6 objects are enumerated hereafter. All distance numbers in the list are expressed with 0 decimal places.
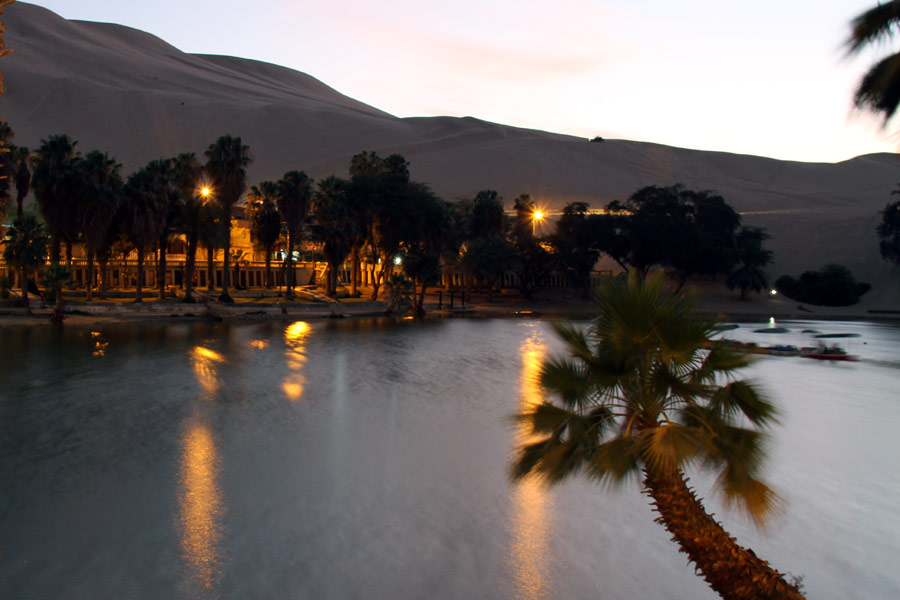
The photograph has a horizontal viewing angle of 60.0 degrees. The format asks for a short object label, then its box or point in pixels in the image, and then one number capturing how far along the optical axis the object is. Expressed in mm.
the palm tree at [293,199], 62719
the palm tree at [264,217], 68750
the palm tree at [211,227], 58188
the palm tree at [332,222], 65250
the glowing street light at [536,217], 85250
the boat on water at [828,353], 41250
